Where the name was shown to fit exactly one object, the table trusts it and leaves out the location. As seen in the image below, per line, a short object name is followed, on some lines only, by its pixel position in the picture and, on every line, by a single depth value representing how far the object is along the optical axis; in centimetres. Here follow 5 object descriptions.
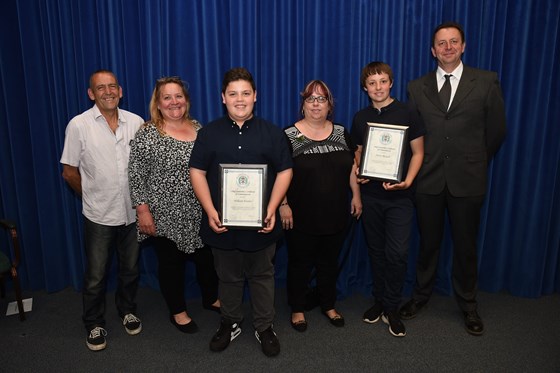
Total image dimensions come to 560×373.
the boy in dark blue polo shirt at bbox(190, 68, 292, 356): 245
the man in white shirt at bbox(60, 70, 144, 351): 269
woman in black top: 271
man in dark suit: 280
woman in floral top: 263
